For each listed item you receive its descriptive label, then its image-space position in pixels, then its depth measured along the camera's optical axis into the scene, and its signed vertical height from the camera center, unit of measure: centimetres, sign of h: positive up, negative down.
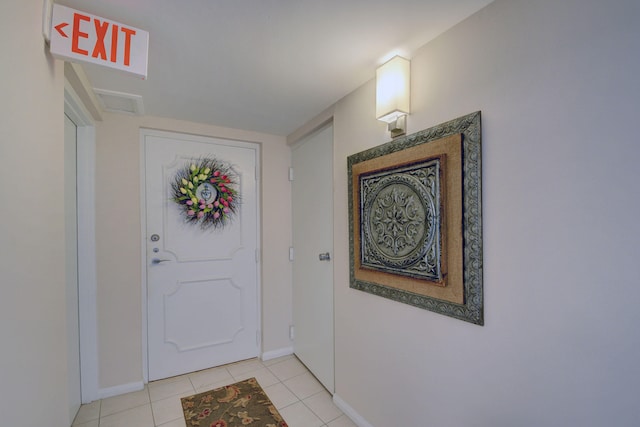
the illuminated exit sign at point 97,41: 99 +68
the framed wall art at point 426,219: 111 -3
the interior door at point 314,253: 210 -33
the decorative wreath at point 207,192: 230 +20
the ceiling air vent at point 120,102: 177 +78
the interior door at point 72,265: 173 -32
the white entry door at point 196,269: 224 -48
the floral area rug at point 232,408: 177 -134
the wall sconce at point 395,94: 137 +60
